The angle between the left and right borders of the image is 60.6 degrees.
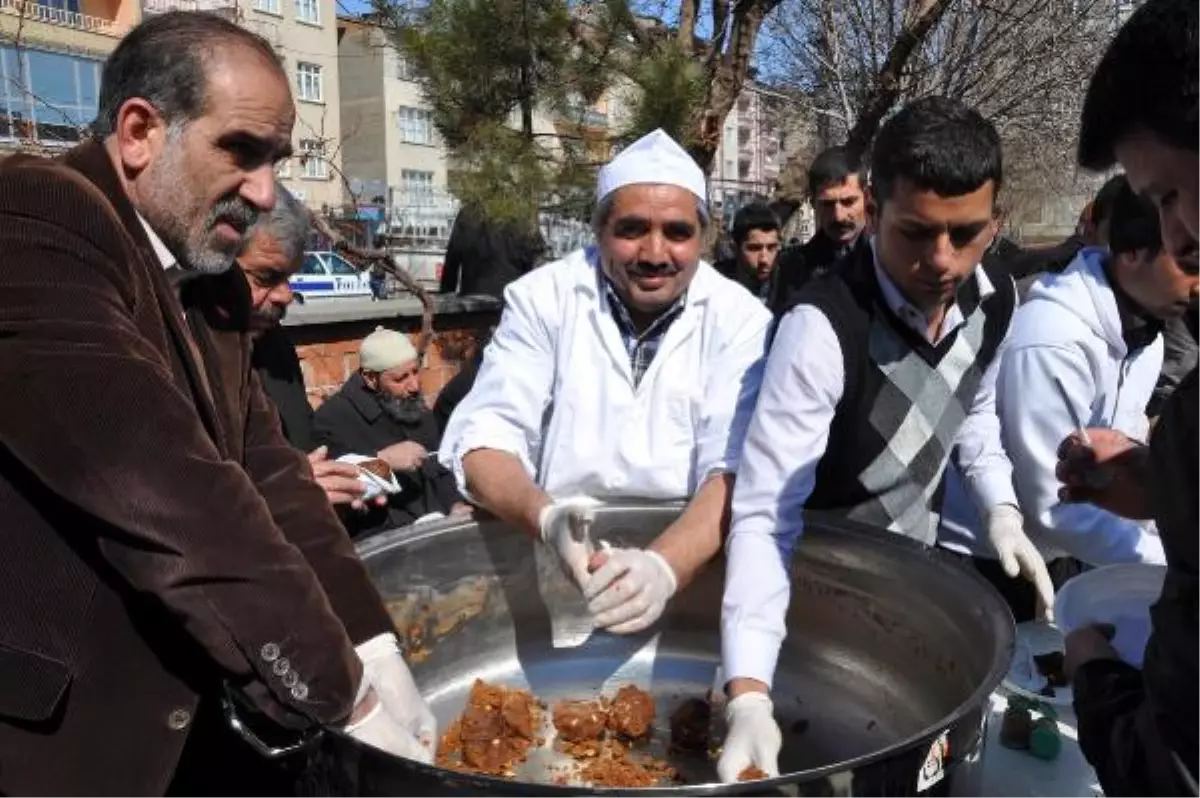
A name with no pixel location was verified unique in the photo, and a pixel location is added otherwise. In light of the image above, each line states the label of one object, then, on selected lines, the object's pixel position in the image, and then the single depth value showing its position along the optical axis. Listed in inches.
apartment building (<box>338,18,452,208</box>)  1283.2
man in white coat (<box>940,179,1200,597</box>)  73.8
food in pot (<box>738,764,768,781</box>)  49.6
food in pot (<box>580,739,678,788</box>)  63.1
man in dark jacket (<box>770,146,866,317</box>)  176.7
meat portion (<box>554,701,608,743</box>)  68.6
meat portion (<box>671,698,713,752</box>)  66.6
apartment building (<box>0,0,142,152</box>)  708.0
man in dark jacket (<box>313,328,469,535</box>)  133.9
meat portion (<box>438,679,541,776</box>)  64.0
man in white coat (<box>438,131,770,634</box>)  77.9
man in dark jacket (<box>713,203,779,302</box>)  204.5
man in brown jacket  39.6
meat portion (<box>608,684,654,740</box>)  68.2
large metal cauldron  61.5
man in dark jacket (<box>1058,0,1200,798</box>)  33.6
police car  706.8
